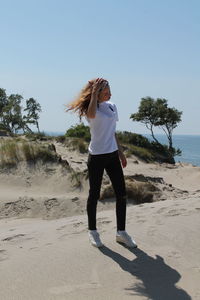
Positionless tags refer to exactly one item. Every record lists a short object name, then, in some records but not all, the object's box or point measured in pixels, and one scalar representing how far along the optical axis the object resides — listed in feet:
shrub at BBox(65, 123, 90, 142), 71.50
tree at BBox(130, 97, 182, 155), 110.42
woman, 13.82
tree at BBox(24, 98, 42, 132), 161.29
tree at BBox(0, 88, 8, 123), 161.35
